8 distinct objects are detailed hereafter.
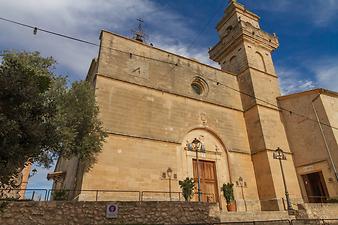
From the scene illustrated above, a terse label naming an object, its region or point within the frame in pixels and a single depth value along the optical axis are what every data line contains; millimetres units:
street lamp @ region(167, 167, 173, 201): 14336
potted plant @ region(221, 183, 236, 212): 14680
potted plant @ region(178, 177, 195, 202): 13109
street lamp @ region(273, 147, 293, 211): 13340
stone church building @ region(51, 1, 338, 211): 13664
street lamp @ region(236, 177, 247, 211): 16641
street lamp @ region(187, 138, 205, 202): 15675
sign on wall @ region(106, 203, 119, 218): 9203
